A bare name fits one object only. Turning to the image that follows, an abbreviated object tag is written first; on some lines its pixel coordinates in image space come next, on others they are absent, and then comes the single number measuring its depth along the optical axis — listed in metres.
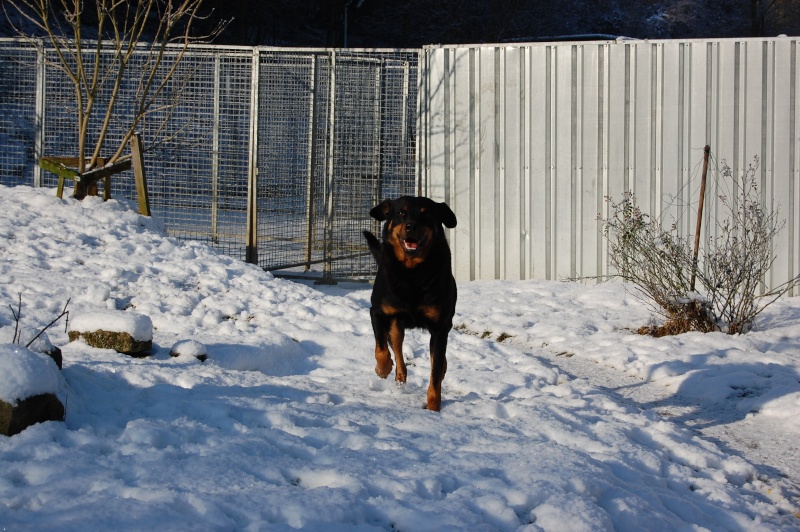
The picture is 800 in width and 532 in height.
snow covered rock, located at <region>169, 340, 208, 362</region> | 5.76
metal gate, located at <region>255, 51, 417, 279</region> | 10.67
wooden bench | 9.49
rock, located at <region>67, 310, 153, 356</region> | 5.54
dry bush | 7.43
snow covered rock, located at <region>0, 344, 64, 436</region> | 3.26
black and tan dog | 5.10
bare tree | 9.80
